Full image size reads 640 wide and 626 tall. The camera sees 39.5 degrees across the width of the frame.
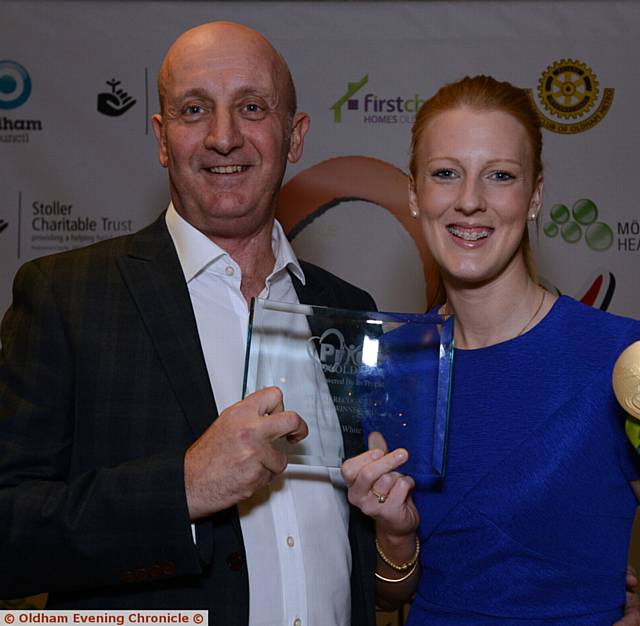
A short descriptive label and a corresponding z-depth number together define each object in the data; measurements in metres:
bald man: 1.78
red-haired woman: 1.88
